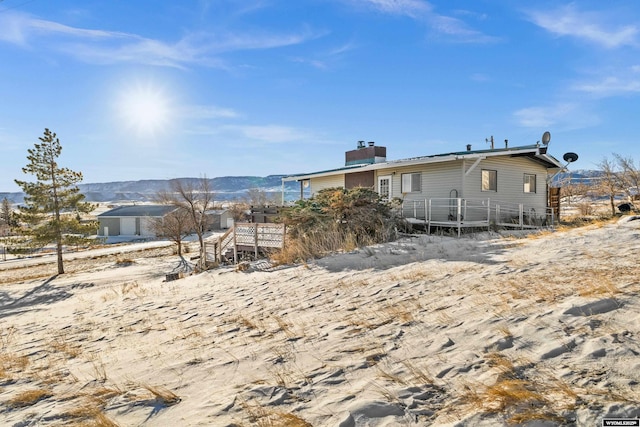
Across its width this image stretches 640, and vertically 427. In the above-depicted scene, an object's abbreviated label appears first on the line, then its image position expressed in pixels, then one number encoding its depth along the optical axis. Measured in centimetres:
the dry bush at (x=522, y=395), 257
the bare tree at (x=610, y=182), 2409
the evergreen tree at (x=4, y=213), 6898
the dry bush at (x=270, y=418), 290
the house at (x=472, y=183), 1617
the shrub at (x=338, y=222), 1227
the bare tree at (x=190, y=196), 4056
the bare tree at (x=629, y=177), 2305
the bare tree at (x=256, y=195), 8539
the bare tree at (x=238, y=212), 5625
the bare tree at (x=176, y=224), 3772
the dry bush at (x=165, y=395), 355
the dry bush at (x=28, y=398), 396
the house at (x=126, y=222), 5950
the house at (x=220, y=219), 6374
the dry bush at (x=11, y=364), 515
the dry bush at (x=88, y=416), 324
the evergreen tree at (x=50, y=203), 2827
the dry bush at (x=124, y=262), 2877
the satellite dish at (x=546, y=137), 1795
